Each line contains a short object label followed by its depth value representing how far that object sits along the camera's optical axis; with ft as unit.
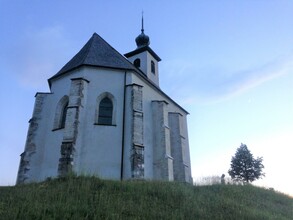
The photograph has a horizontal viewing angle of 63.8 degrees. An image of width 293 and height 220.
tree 75.47
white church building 40.75
